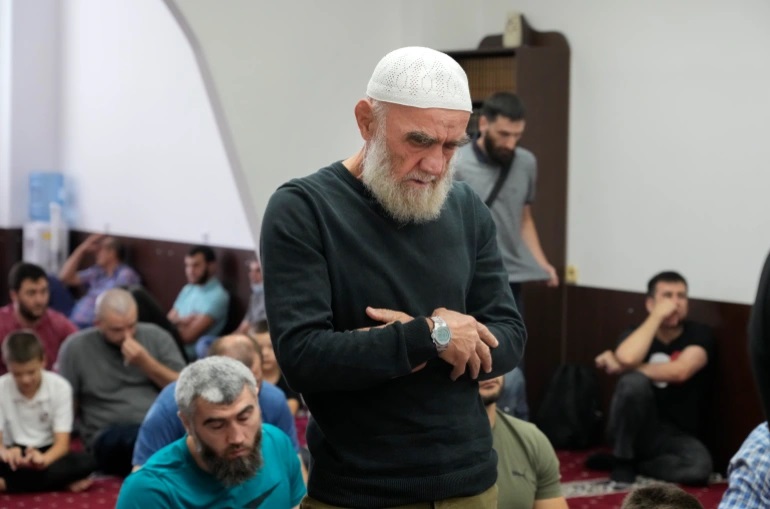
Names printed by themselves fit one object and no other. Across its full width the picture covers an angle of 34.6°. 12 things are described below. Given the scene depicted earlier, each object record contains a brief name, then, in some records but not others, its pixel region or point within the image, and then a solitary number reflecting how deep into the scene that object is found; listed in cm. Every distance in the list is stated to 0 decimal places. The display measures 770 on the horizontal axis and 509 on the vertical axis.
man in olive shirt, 351
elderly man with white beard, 193
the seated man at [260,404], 402
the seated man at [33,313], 683
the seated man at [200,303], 800
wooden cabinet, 640
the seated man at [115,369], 588
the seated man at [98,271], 893
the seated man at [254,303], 755
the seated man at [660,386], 566
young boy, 557
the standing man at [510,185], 539
